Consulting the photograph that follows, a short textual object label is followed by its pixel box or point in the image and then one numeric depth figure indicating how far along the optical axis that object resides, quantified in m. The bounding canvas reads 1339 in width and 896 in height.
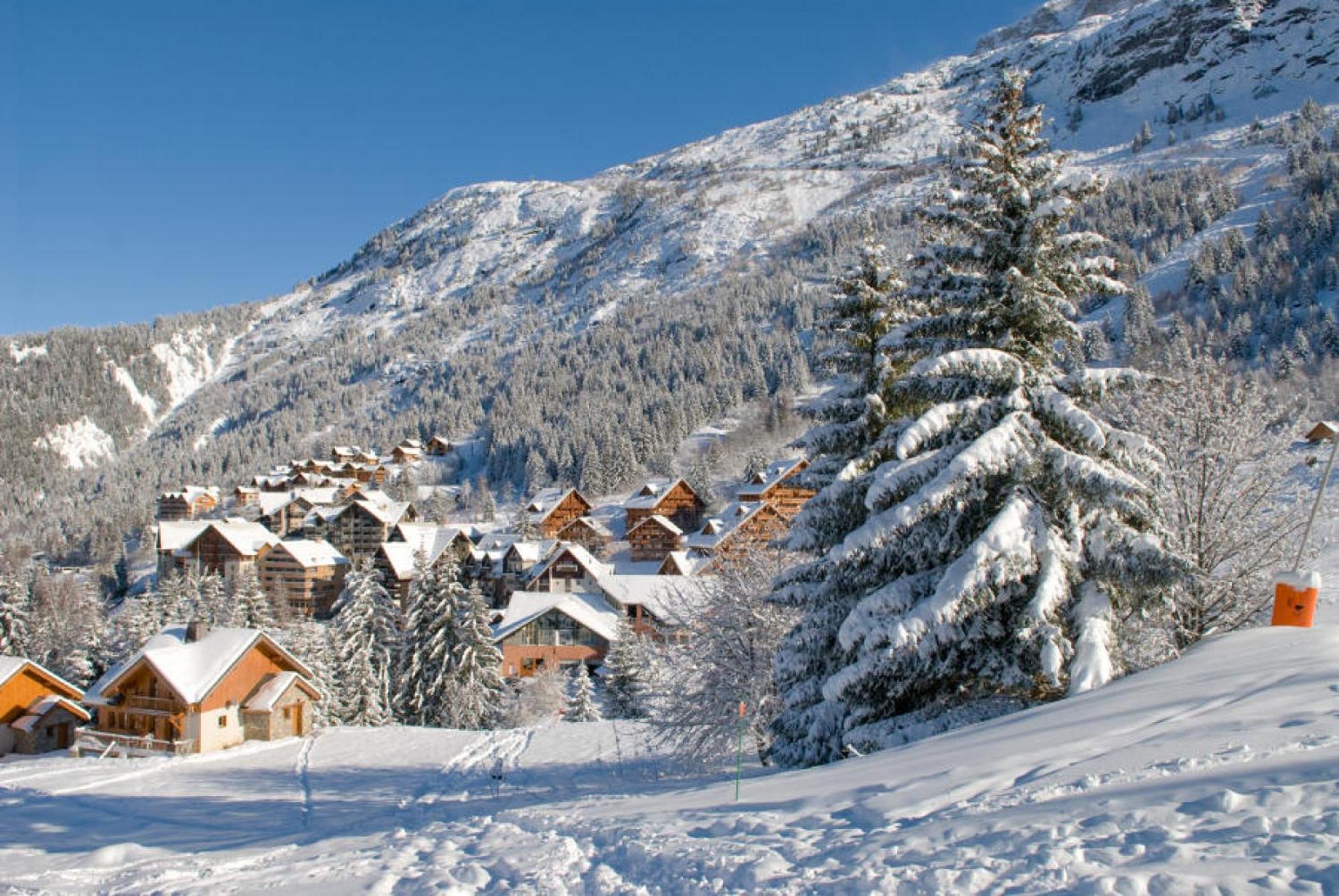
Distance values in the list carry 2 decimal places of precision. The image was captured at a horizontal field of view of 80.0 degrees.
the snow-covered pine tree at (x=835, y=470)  14.09
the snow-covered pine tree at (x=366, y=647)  37.34
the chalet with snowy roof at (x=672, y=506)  90.38
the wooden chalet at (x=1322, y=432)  65.12
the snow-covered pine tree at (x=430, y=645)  37.94
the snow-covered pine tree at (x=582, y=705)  38.34
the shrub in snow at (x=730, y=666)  19.86
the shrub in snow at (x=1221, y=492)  15.22
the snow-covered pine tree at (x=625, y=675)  39.75
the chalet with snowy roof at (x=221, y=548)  84.88
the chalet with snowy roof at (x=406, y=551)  74.75
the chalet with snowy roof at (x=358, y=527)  96.12
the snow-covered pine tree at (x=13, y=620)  50.53
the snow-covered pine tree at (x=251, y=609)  49.38
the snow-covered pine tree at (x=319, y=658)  36.16
